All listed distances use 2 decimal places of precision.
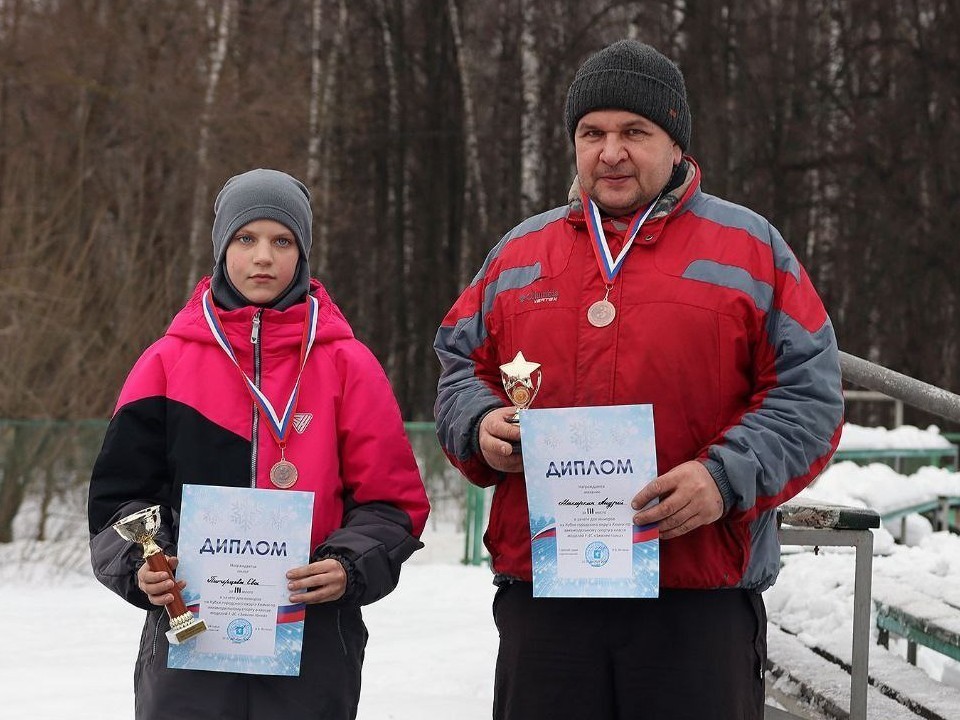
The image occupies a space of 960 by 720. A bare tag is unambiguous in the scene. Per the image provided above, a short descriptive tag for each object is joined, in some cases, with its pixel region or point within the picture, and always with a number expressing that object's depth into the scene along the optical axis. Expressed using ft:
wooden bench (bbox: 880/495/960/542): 25.99
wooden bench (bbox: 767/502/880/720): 12.24
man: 8.96
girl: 9.80
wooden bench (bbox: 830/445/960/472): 34.53
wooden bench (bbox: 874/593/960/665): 12.82
